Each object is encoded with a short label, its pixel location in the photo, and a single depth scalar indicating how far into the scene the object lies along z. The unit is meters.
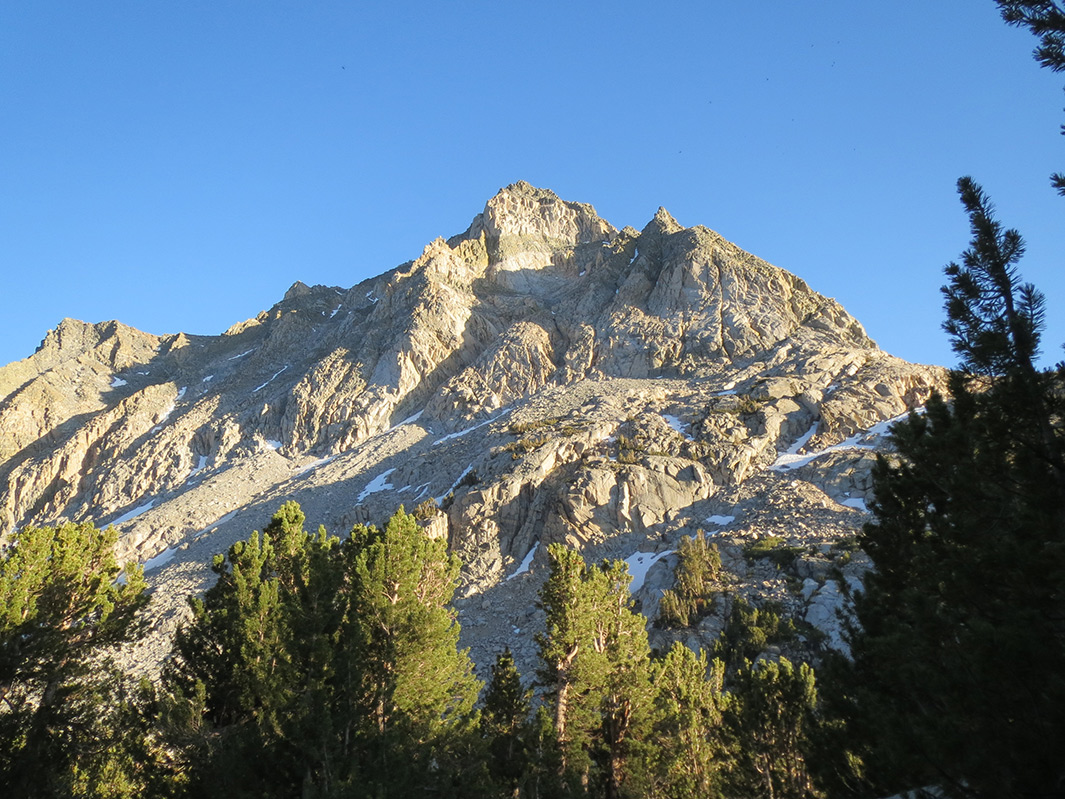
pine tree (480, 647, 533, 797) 17.20
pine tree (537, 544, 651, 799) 16.81
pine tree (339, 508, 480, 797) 13.55
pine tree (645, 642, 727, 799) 16.58
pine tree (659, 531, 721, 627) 34.19
